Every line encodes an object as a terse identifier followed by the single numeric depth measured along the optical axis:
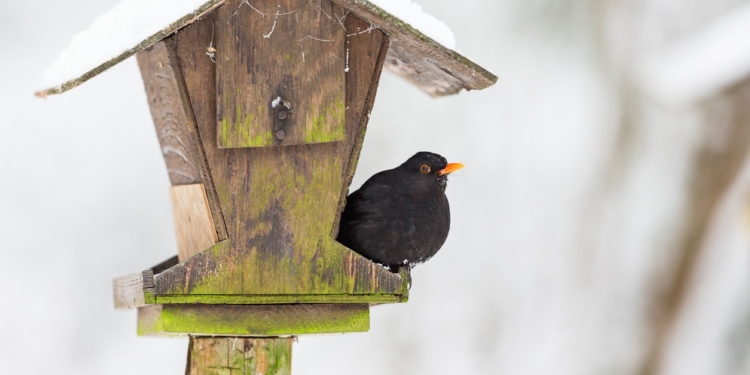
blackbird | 7.11
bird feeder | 6.27
